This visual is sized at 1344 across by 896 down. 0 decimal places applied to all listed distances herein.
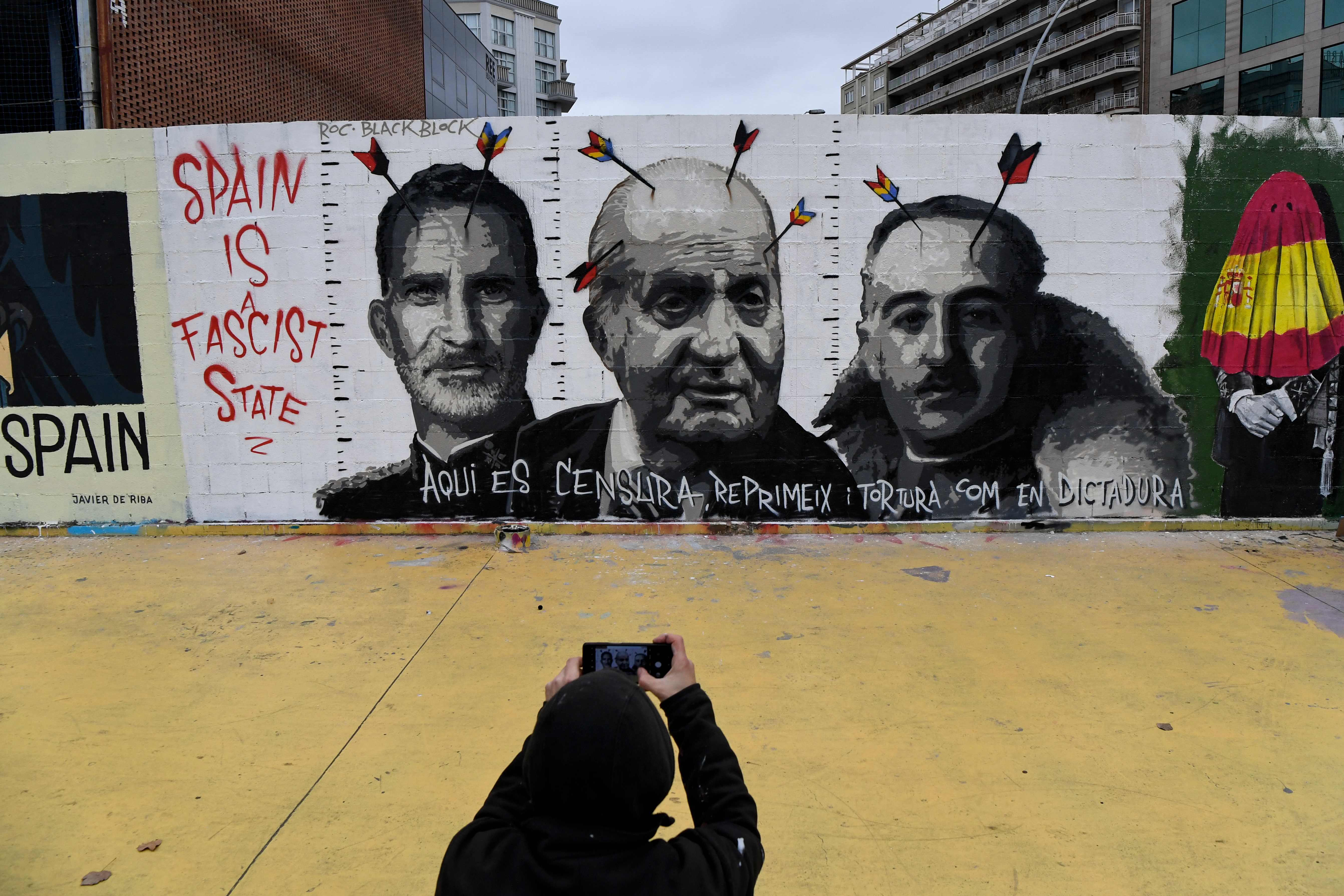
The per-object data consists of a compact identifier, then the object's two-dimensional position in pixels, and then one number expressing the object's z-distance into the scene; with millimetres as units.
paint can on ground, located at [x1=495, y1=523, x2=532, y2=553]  6551
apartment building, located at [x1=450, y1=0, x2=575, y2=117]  59312
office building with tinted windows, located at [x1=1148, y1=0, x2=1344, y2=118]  29719
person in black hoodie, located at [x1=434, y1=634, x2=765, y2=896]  1301
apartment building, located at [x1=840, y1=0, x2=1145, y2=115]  43969
